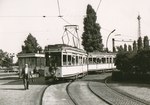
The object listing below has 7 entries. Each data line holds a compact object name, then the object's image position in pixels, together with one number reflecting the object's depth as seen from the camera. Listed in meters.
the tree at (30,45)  67.75
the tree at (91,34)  57.31
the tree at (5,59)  83.98
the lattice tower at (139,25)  60.41
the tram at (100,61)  36.16
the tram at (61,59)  22.84
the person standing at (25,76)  19.84
